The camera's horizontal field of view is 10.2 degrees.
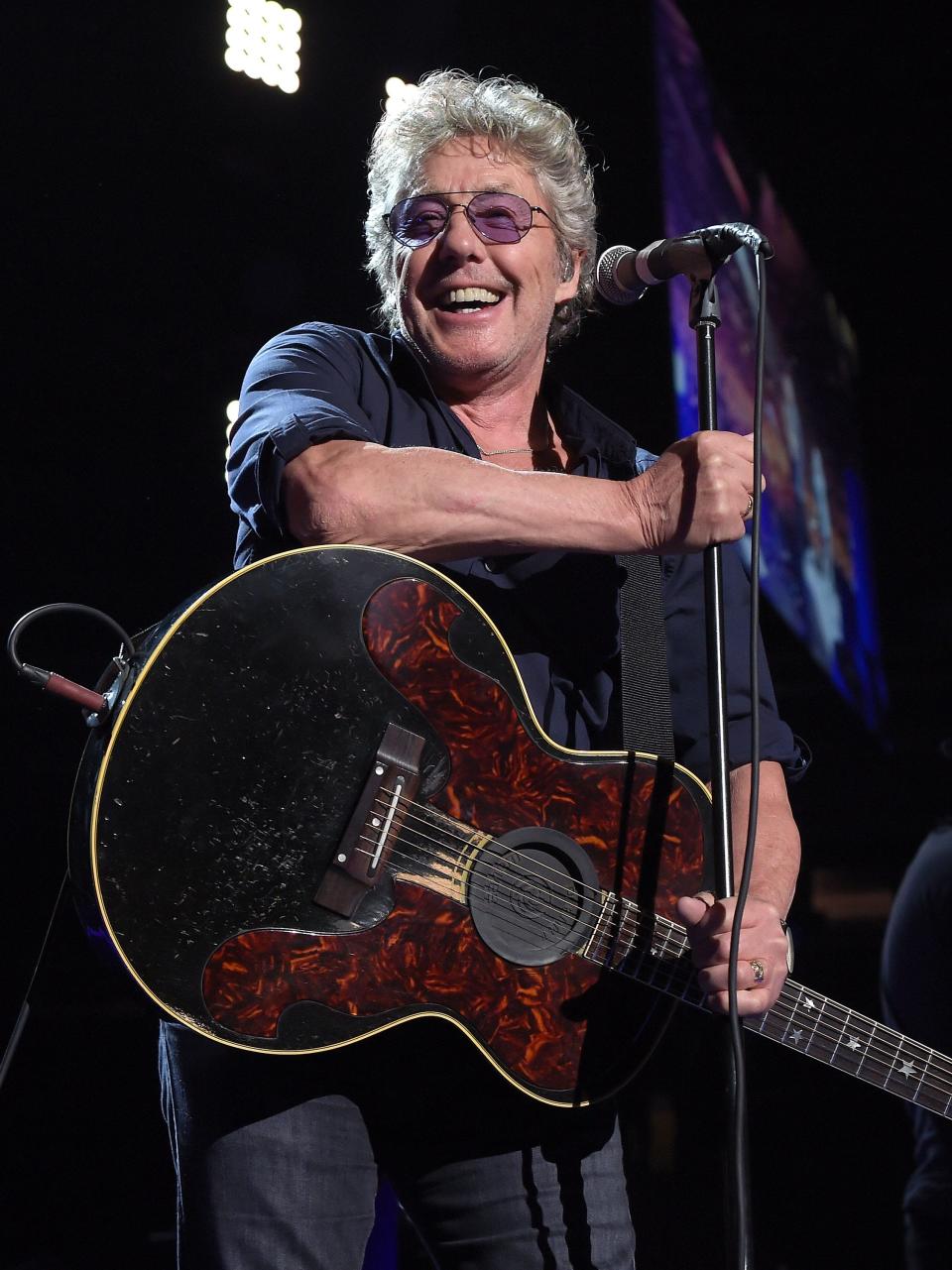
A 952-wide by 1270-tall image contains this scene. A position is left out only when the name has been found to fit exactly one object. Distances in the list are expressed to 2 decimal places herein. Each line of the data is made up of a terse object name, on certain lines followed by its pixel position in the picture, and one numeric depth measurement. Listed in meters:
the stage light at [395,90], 5.50
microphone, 4.39
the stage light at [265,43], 5.37
